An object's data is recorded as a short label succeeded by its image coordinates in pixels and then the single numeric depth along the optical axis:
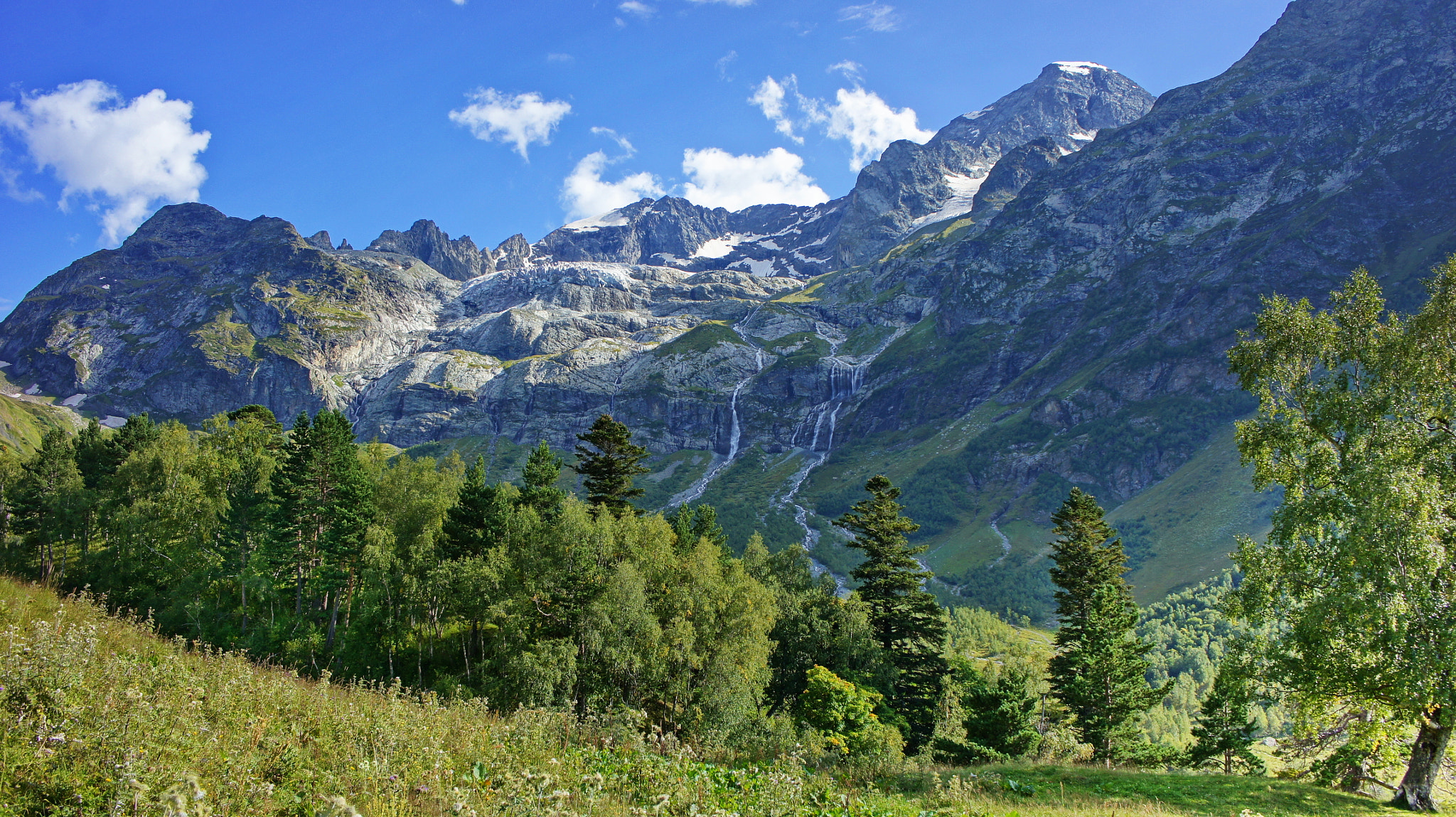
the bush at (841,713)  34.28
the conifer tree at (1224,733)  35.44
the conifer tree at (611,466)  46.59
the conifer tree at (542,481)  44.06
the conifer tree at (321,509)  43.81
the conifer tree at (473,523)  41.12
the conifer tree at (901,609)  43.31
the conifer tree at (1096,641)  36.72
